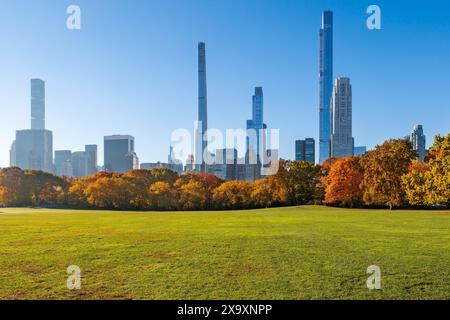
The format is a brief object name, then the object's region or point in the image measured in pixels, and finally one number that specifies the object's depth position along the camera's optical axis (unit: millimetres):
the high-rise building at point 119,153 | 108375
